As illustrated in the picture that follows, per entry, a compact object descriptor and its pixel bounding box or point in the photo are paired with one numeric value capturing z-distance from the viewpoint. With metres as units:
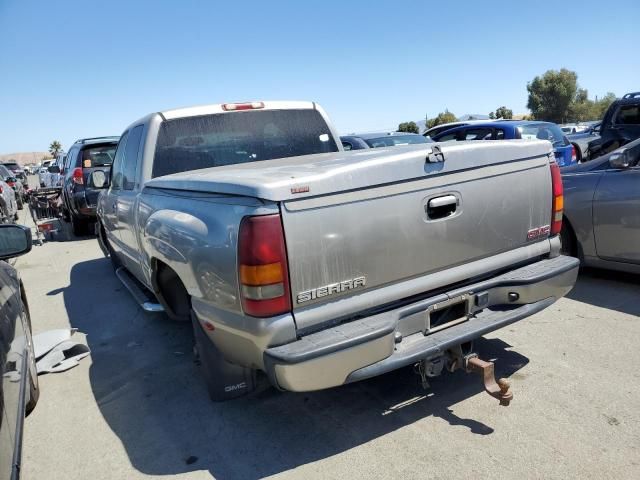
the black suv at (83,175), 10.10
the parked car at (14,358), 1.81
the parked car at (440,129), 11.50
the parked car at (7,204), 10.61
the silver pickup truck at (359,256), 2.31
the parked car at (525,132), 9.19
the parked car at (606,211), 4.60
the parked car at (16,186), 15.19
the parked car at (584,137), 15.97
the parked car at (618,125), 9.70
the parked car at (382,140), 10.81
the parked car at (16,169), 26.32
